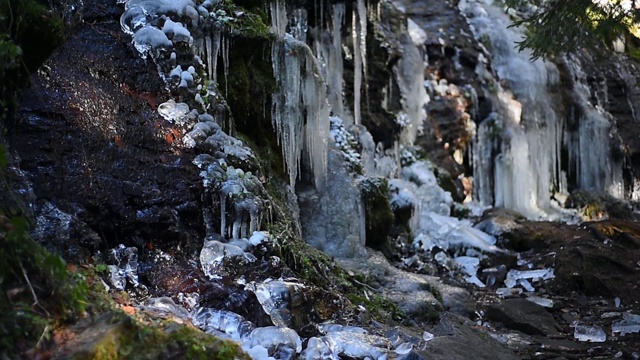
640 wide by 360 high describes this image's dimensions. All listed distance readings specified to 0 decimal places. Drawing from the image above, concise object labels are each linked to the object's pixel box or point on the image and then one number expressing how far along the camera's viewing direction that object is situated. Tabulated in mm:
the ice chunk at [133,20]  6203
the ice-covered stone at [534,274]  9891
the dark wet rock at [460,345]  4684
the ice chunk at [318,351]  4102
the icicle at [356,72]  13062
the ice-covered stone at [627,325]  6805
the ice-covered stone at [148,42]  6098
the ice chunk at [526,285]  9512
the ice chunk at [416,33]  17205
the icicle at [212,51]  7062
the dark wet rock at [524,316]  6949
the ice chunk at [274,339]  3979
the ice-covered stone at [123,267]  4388
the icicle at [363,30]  12680
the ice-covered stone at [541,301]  8312
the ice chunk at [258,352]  3705
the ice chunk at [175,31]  6273
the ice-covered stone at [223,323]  4102
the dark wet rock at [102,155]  4785
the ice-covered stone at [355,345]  4227
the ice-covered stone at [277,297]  4578
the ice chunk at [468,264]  10305
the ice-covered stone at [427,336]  5088
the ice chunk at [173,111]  5764
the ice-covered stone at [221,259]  4938
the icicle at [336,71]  12750
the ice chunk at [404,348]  4438
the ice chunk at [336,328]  4727
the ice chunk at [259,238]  5375
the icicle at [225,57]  7305
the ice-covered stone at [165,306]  4055
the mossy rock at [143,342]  2811
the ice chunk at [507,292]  8930
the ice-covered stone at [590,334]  6590
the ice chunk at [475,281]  9641
